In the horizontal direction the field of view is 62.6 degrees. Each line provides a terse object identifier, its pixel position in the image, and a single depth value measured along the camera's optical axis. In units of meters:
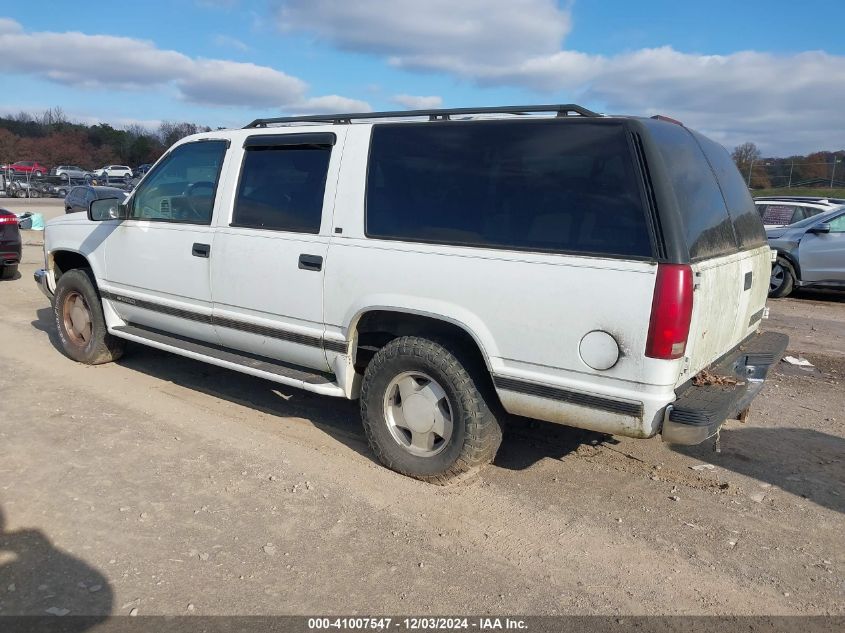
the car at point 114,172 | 56.00
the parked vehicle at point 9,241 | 10.79
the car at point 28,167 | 54.22
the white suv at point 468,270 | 3.36
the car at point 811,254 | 11.16
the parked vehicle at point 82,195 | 21.14
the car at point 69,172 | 52.42
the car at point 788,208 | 13.45
